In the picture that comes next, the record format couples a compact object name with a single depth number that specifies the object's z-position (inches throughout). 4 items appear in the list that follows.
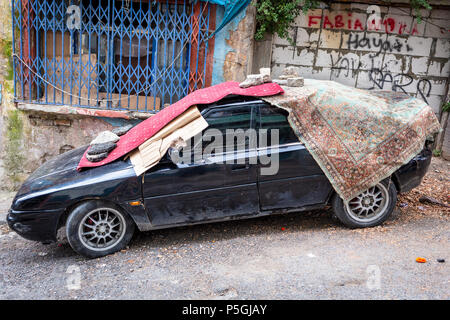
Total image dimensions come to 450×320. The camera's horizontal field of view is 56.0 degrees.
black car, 164.6
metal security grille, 254.2
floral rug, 173.8
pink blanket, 171.5
